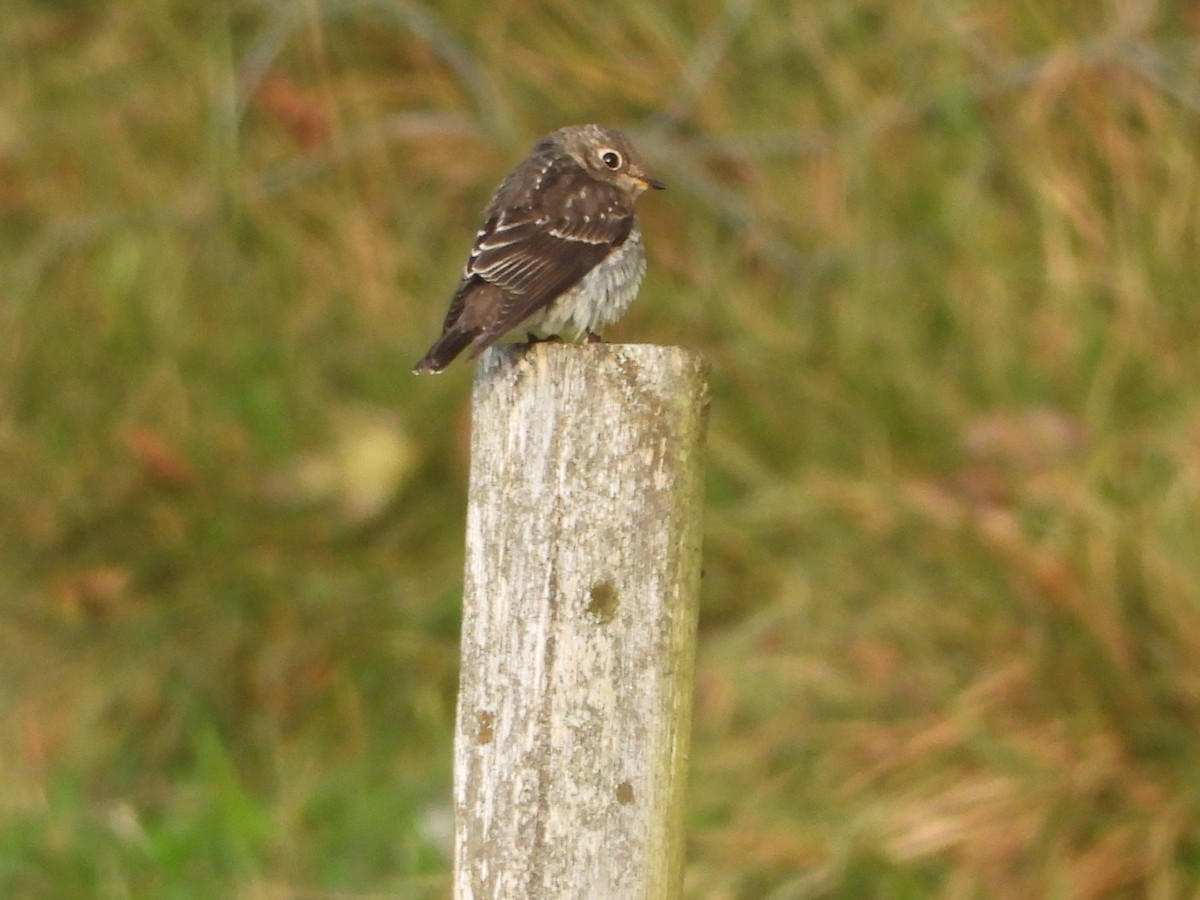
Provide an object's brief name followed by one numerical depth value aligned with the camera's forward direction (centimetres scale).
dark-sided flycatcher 768
